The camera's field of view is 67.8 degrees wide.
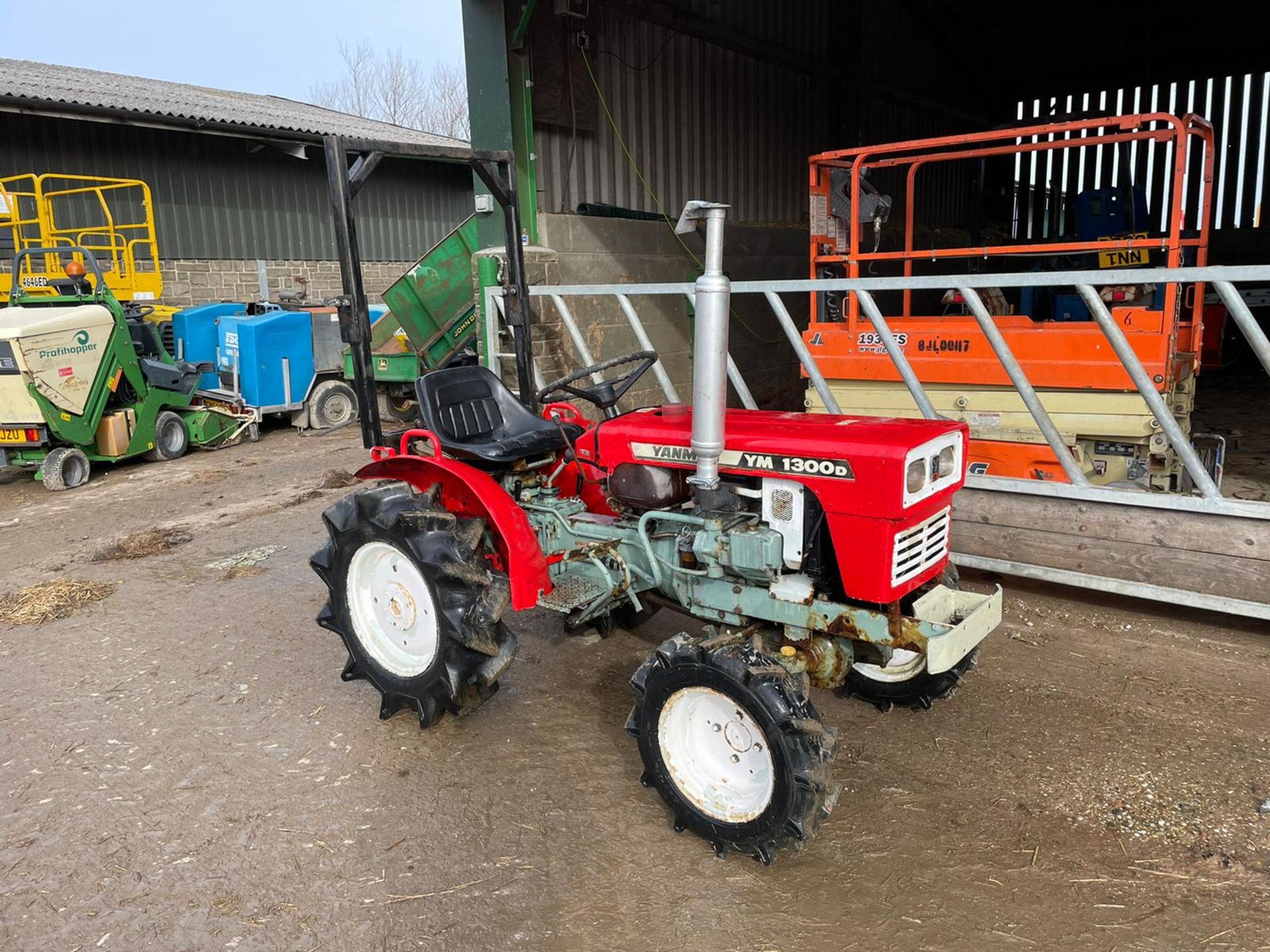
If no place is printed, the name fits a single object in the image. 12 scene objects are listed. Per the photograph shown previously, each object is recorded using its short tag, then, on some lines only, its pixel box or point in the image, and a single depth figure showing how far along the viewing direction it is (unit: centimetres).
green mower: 668
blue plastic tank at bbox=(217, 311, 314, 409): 835
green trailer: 791
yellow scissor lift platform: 876
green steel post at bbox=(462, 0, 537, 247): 605
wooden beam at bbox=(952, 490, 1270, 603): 335
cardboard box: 729
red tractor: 230
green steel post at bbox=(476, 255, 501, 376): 597
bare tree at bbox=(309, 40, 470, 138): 3656
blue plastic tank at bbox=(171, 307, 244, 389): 843
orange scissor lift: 414
